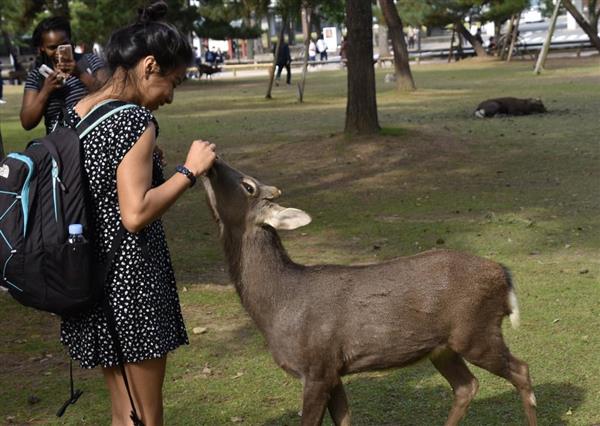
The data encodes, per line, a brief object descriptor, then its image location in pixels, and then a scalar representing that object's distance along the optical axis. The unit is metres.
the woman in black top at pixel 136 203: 3.53
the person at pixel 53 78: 6.59
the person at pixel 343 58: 47.82
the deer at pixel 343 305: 4.41
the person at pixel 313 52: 61.84
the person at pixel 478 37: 49.27
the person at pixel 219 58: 56.99
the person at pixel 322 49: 59.31
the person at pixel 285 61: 38.25
